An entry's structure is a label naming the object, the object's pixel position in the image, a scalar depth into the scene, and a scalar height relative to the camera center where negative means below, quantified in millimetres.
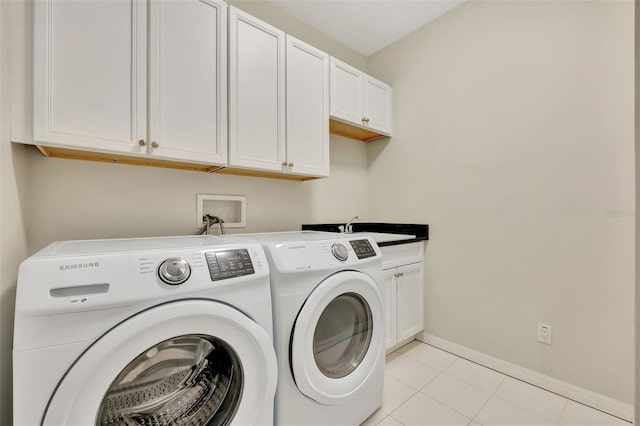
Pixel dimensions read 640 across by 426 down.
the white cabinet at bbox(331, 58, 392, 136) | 2066 +915
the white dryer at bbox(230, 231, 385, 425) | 1091 -505
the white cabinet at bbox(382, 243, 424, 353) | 1920 -644
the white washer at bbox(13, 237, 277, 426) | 687 -340
